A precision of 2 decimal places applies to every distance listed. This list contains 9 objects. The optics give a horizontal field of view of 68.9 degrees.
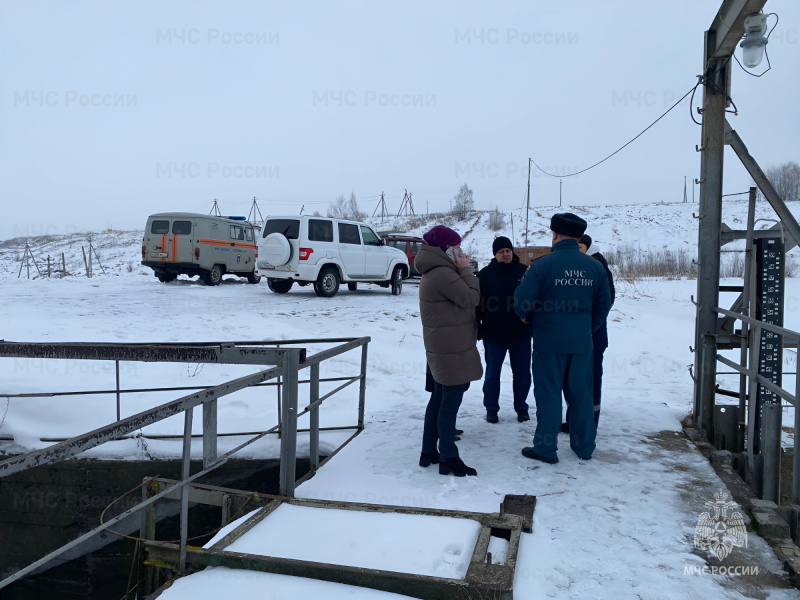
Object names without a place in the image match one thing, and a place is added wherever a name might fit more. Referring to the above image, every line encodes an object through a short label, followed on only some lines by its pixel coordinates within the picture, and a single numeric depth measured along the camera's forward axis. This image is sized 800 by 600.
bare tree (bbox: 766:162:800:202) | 47.03
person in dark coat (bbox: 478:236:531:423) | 4.91
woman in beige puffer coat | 3.92
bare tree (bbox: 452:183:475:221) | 52.92
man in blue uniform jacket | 4.16
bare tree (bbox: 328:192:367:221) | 53.42
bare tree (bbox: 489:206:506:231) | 43.62
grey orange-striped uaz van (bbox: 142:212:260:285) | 15.72
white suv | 12.65
